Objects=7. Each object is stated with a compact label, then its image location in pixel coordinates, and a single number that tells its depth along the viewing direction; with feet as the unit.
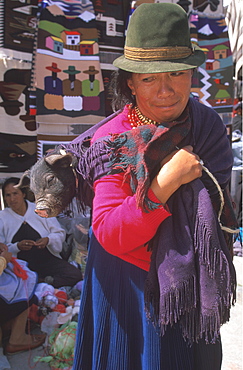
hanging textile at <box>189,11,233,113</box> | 12.29
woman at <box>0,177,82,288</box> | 10.78
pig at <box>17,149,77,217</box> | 4.21
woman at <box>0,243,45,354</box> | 9.21
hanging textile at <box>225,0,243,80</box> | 14.46
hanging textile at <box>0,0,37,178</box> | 9.89
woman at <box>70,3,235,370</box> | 3.40
